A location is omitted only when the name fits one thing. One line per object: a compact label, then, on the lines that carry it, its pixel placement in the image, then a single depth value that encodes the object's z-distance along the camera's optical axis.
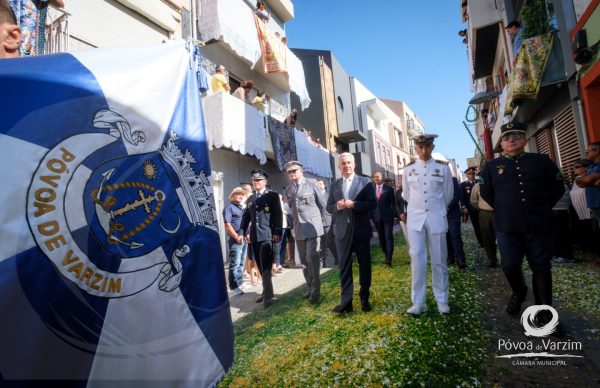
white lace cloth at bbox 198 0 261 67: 9.84
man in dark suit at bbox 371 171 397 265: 7.34
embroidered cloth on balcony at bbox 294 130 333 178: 14.20
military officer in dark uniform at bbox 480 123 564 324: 3.41
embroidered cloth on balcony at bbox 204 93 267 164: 9.10
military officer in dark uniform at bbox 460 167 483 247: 8.07
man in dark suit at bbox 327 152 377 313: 4.29
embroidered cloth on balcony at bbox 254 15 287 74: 11.82
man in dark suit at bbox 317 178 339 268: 8.21
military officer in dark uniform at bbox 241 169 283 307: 5.53
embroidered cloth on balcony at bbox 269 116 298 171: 12.18
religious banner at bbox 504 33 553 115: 7.61
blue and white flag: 1.36
